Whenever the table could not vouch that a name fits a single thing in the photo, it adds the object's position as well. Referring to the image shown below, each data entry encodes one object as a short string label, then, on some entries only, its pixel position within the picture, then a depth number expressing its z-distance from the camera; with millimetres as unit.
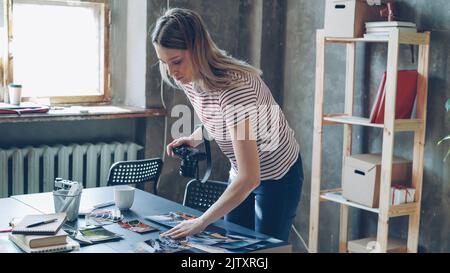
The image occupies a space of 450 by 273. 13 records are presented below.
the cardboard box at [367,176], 3248
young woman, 2002
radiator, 3453
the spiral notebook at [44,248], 1833
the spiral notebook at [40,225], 1866
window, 3660
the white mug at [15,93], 3498
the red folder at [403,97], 3180
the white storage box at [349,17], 3289
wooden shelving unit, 3108
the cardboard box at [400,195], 3201
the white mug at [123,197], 2307
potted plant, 2886
